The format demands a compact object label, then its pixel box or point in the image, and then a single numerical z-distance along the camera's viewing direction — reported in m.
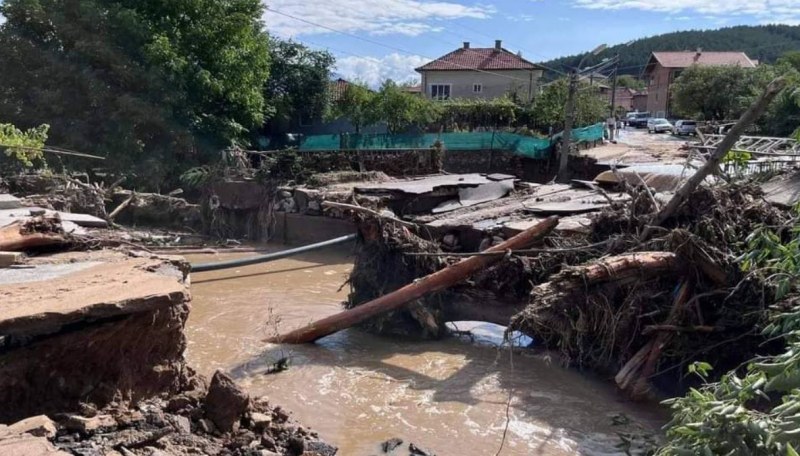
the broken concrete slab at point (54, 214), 6.57
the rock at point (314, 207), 16.62
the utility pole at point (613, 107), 36.81
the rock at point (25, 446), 2.99
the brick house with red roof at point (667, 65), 65.00
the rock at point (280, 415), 5.16
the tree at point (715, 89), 40.38
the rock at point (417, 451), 5.96
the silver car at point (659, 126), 47.84
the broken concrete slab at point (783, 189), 8.12
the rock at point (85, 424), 3.65
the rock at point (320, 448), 5.06
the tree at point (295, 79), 26.33
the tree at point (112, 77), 19.72
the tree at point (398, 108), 27.00
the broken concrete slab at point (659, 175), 11.26
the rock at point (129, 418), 3.91
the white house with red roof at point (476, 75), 43.94
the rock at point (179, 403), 4.40
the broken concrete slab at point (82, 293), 3.65
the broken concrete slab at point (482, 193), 13.34
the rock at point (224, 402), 4.50
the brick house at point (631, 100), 84.38
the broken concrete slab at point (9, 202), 7.46
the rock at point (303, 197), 16.76
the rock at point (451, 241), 10.59
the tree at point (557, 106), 29.03
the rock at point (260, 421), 4.73
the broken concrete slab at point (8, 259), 4.87
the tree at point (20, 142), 11.79
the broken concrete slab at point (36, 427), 3.26
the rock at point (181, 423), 4.16
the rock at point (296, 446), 4.75
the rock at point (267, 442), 4.54
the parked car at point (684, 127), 42.72
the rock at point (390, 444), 6.13
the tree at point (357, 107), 27.45
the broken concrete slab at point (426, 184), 14.05
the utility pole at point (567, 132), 22.66
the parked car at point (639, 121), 57.12
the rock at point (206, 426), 4.33
